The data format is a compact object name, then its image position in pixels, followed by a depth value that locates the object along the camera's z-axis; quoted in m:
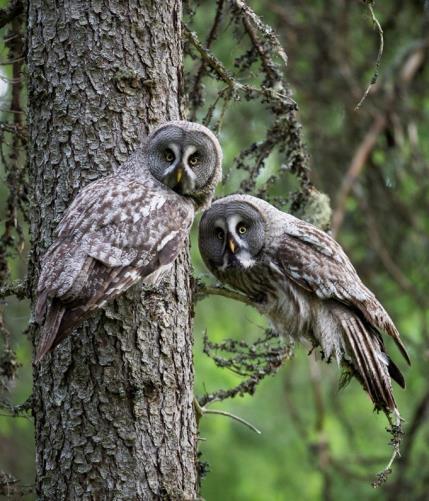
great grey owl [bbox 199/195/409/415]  9.70
